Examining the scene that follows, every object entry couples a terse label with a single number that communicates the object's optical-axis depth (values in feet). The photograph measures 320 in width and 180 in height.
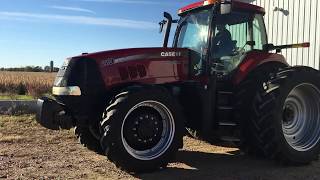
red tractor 15.06
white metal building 25.45
